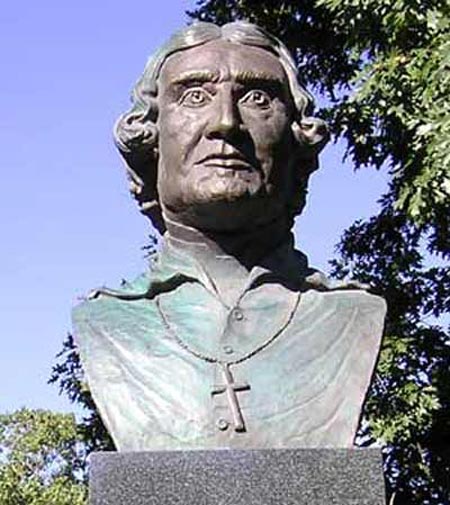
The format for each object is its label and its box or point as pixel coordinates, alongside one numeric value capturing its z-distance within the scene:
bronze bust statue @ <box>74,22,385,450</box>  3.60
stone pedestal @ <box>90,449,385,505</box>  3.40
